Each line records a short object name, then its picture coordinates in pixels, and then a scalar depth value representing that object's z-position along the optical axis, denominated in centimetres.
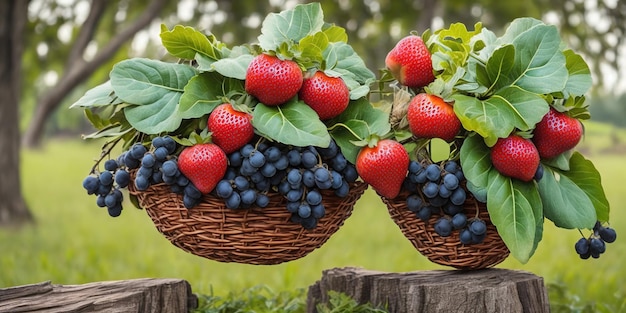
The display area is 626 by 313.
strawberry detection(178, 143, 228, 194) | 105
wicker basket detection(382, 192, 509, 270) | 112
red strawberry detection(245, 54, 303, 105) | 106
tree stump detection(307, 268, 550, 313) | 113
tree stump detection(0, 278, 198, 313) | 111
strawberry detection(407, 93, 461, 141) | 108
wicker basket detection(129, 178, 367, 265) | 109
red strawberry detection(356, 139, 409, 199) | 107
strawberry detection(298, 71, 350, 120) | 108
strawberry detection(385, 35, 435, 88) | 111
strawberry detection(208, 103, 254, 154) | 106
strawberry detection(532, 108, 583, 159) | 110
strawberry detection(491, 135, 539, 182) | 108
